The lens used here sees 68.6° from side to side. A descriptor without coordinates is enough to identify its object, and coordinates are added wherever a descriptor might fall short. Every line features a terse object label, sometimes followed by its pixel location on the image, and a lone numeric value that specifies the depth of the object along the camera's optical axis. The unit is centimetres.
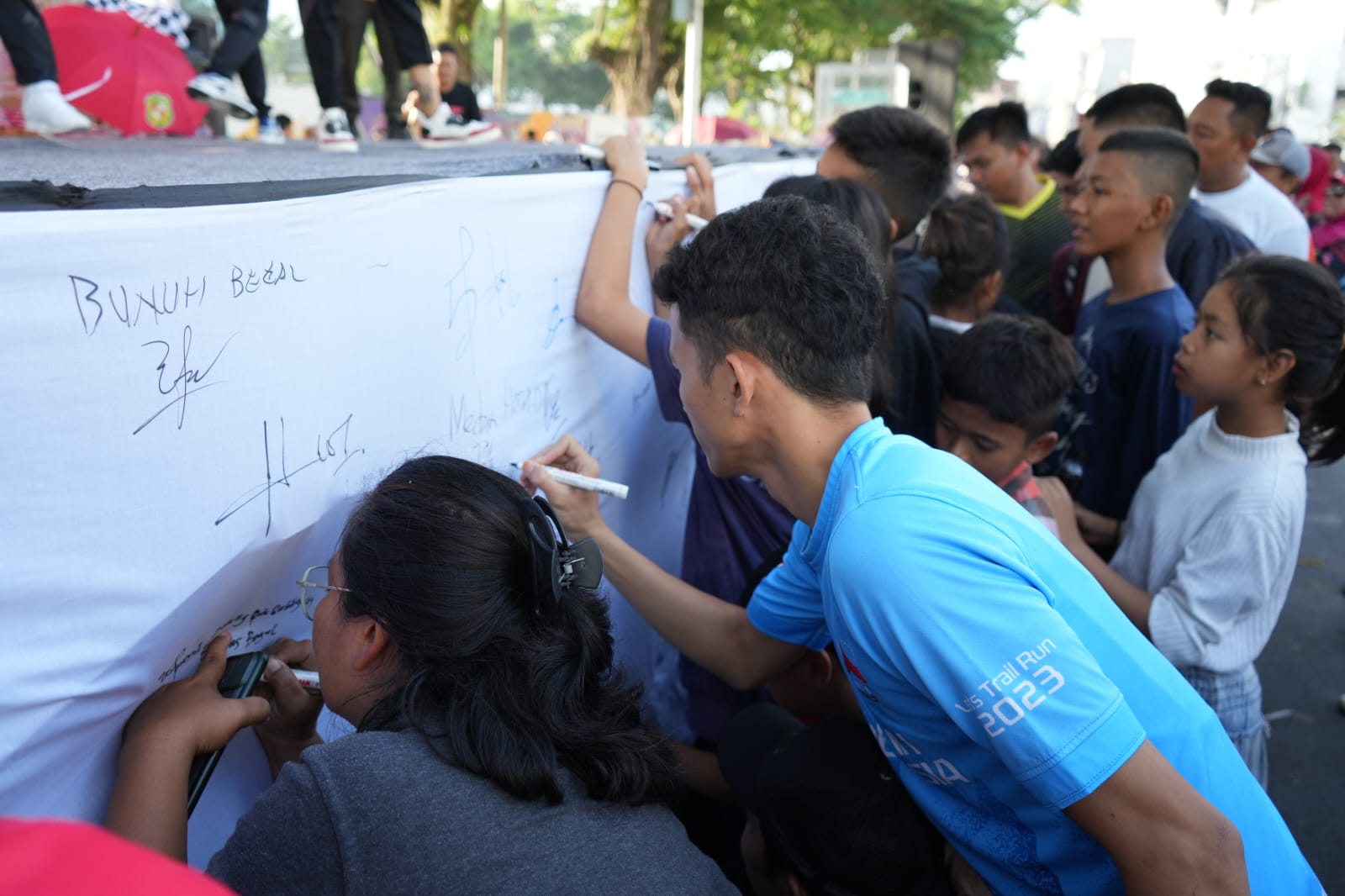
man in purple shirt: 218
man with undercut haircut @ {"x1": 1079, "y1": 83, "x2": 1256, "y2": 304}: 351
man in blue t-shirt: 111
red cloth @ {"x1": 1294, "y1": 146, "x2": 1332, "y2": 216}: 792
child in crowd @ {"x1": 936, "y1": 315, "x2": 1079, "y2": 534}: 237
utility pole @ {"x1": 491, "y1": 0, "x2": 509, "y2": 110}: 2572
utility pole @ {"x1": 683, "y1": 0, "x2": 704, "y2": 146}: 1240
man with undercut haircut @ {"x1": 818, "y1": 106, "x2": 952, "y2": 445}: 286
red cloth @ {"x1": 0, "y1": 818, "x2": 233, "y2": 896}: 44
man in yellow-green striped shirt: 467
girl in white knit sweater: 210
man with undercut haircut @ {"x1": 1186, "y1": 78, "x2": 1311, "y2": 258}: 423
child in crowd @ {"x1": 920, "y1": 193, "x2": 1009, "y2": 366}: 325
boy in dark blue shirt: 286
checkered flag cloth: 449
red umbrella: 441
